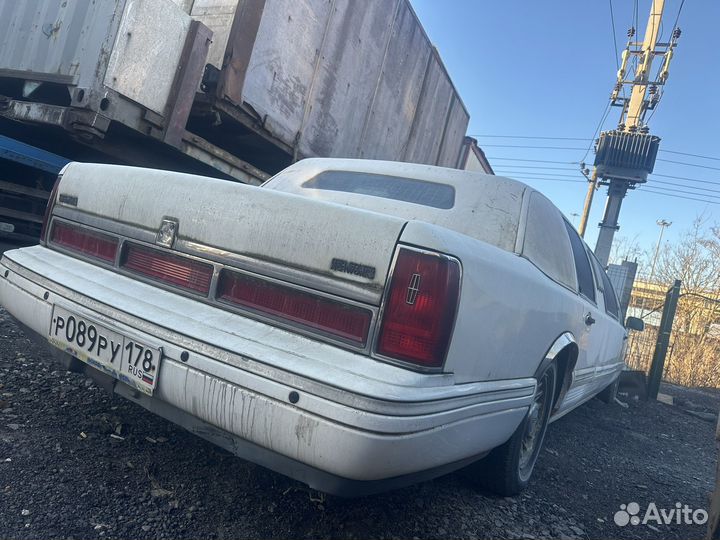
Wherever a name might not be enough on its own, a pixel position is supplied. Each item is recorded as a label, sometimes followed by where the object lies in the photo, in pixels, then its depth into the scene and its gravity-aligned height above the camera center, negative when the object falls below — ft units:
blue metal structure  11.66 +1.07
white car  4.49 -0.61
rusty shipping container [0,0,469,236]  10.74 +4.02
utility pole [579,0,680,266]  33.86 +12.86
